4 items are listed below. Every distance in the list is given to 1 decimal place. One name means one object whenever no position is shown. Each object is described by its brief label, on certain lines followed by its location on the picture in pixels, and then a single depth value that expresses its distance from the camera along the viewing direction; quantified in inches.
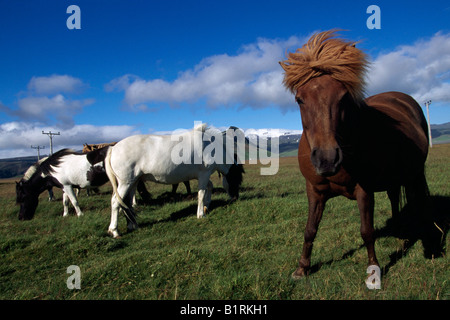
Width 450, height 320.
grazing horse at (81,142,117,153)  551.7
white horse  255.6
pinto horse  342.0
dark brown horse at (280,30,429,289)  99.1
